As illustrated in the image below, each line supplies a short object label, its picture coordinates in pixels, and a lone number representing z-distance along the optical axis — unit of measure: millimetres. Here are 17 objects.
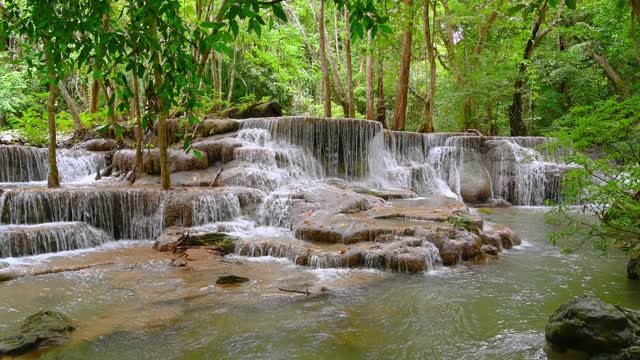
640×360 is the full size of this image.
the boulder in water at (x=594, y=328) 3705
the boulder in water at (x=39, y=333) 4039
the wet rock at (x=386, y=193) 11391
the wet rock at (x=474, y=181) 14570
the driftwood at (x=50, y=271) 6506
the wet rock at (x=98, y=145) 14883
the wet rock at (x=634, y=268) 6202
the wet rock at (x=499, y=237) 8172
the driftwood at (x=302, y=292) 5762
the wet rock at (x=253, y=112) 17453
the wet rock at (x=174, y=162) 12539
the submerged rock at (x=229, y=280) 6254
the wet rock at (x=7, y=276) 6448
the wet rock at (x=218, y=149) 12781
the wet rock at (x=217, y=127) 14266
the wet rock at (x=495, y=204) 14253
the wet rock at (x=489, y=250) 7843
